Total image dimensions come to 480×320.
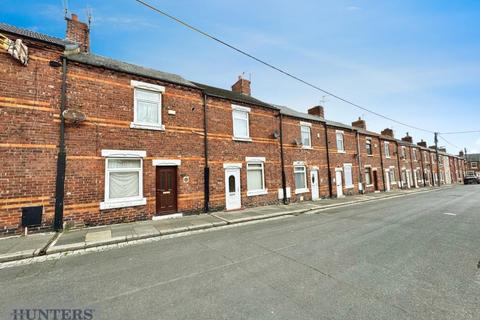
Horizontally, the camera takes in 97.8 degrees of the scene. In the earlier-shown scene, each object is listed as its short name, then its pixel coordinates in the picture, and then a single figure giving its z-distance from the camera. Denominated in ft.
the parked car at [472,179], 125.82
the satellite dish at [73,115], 25.27
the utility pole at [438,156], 124.36
